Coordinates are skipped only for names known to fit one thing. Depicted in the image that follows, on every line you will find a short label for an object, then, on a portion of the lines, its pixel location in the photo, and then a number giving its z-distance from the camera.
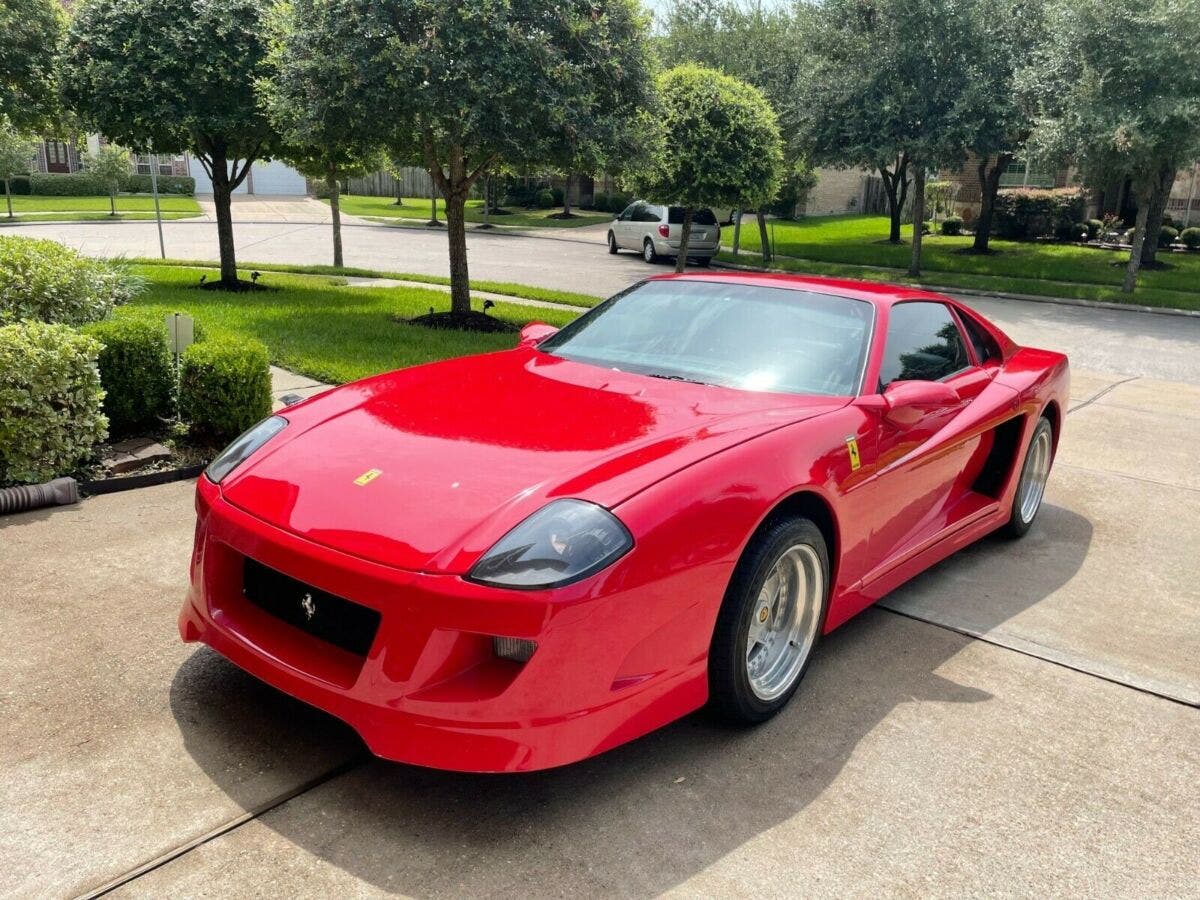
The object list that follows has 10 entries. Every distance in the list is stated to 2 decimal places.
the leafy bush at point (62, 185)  46.53
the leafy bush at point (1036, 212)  30.27
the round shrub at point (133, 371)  5.79
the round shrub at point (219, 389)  5.75
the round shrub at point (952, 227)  32.09
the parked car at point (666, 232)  23.86
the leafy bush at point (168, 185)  48.59
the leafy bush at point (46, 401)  4.88
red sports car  2.46
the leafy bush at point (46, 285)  6.57
